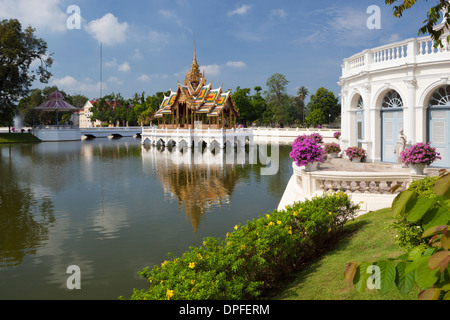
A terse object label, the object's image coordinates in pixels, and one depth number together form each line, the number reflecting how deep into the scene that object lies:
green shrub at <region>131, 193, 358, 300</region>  4.64
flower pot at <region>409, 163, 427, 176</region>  10.50
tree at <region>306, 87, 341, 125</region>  83.44
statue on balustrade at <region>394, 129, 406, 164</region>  13.75
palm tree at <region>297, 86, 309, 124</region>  109.82
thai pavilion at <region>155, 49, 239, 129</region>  47.09
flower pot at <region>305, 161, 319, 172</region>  11.66
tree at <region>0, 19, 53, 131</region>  53.25
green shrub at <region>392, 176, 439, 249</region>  4.82
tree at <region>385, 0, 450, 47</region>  4.11
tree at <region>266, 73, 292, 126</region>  93.44
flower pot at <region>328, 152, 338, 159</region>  19.25
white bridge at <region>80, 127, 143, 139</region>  74.94
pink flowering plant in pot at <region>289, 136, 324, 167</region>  11.44
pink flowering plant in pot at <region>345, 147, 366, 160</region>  15.90
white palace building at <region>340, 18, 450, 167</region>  13.52
